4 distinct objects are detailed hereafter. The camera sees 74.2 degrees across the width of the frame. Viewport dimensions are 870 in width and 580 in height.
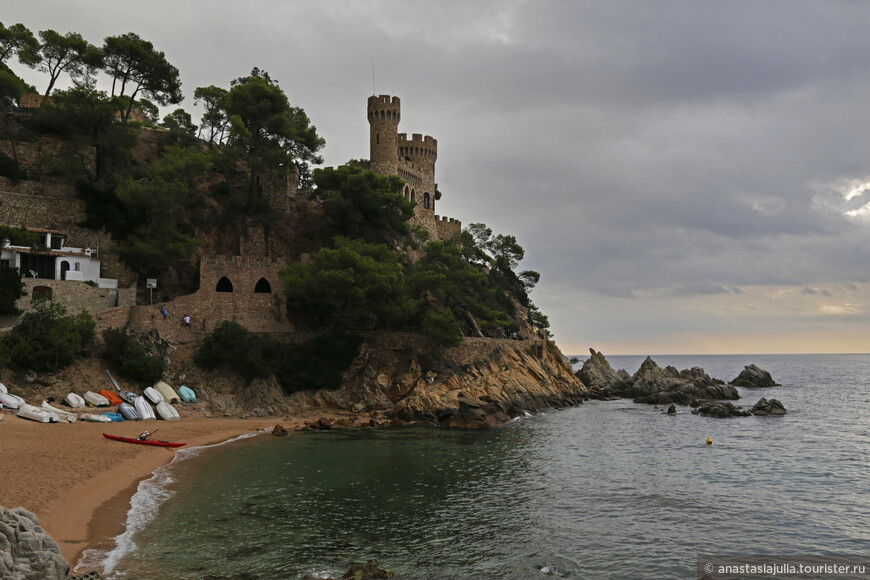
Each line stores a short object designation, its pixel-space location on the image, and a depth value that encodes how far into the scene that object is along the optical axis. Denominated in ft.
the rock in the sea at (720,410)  153.07
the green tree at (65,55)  151.23
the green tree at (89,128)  141.38
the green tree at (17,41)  150.71
